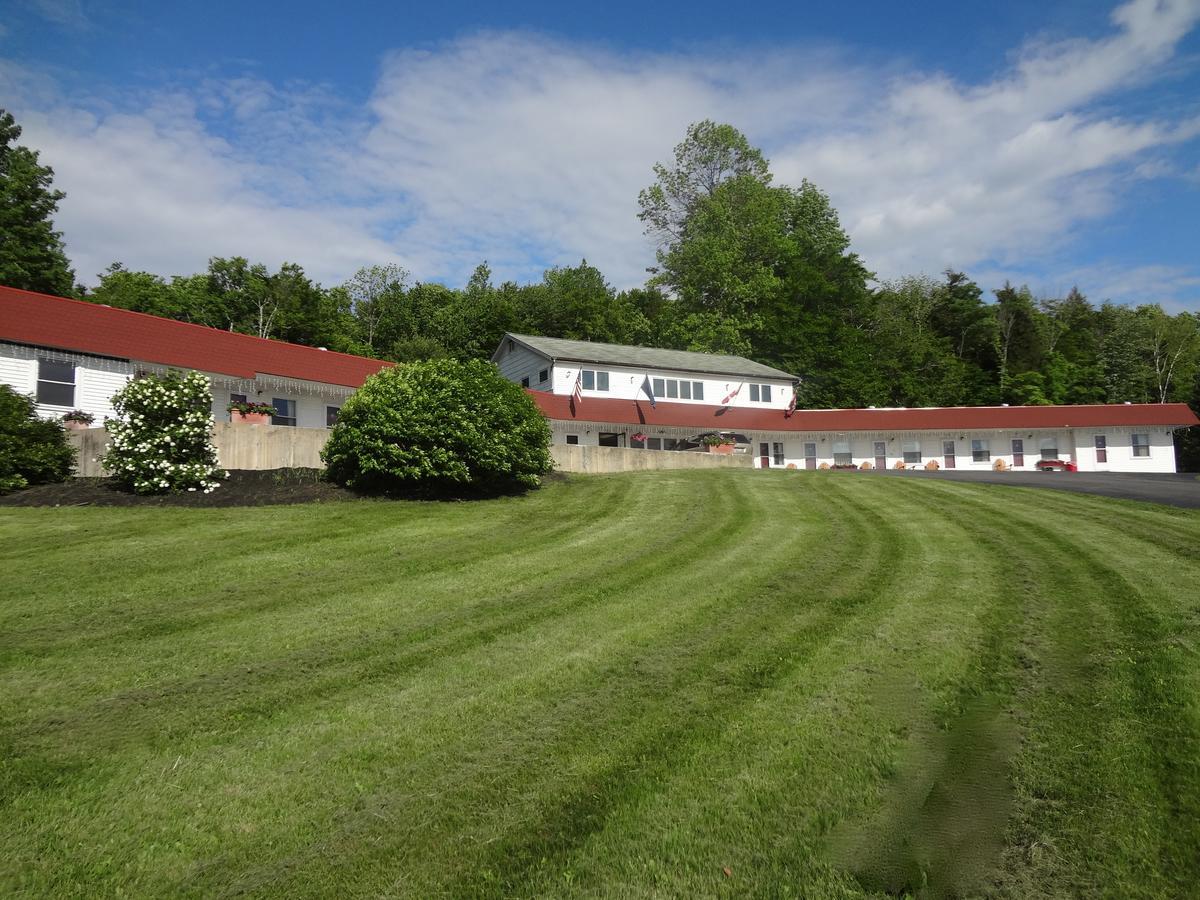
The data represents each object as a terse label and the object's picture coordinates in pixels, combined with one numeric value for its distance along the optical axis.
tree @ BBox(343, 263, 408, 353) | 67.44
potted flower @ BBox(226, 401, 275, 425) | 21.28
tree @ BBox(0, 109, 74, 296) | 41.81
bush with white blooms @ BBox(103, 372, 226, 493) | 16.11
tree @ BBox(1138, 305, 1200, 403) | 67.69
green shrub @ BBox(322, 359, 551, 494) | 17.44
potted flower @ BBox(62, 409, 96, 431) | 18.56
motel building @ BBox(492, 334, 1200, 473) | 39.53
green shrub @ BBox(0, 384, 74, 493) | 15.51
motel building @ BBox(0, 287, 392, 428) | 22.06
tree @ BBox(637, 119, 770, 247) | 62.72
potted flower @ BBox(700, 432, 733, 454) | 34.06
